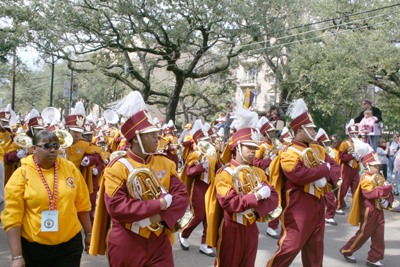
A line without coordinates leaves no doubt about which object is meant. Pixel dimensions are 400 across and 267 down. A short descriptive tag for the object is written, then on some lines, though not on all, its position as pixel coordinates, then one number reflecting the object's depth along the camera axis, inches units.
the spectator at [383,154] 477.1
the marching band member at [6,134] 292.3
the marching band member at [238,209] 149.6
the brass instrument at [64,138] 239.0
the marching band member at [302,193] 180.9
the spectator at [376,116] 410.6
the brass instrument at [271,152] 333.4
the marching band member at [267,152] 292.8
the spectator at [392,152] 537.6
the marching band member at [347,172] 371.2
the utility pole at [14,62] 717.3
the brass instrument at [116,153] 240.2
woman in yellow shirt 126.0
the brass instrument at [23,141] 272.2
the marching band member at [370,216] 224.2
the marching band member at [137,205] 119.0
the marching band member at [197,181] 250.8
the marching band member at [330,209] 327.1
